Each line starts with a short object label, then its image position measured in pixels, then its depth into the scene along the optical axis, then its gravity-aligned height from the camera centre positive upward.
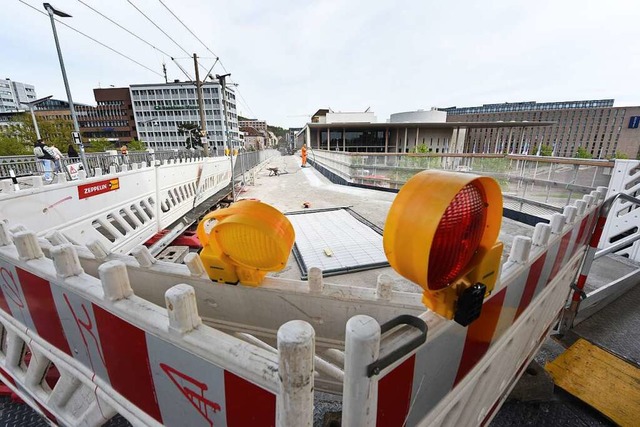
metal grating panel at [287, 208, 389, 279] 4.23 -1.84
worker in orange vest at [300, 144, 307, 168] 25.99 -1.14
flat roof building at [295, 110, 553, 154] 50.12 +2.04
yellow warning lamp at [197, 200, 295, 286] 1.29 -0.49
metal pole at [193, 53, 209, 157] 16.69 +3.19
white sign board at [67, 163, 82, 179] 10.81 -0.85
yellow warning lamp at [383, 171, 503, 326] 0.87 -0.33
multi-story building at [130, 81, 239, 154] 79.75 +9.89
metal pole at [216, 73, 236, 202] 8.64 +2.16
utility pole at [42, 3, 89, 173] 9.06 +3.47
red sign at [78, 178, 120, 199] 4.46 -0.74
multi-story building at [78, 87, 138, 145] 81.12 +8.75
